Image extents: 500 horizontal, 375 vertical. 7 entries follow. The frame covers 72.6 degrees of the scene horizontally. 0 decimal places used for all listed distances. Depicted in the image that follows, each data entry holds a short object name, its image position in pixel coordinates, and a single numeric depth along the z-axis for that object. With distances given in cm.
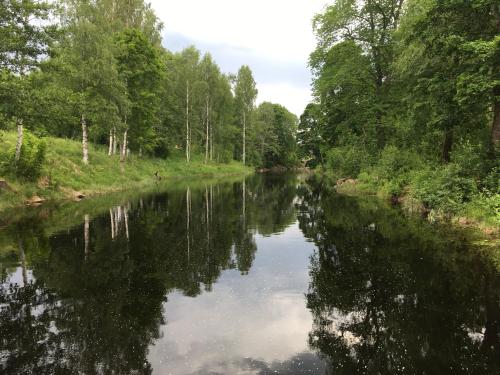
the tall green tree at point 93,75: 3123
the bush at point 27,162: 2270
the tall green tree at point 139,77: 3778
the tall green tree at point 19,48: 1788
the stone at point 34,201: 2230
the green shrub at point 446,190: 1617
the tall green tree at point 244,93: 7262
